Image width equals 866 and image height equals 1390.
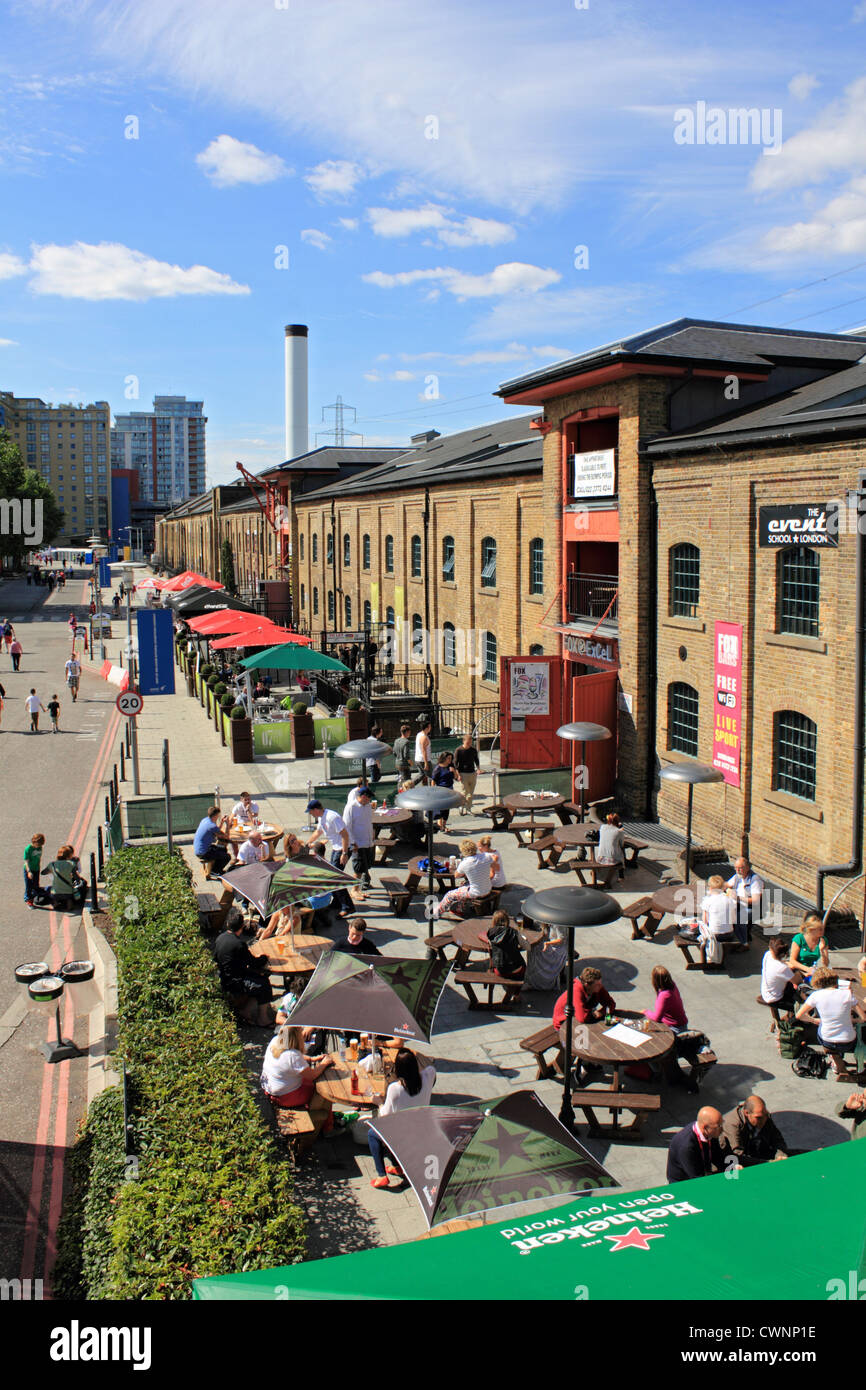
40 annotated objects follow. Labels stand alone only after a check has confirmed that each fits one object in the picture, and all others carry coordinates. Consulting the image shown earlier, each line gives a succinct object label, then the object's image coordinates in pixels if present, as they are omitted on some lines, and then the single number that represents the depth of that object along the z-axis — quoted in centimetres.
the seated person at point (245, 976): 1200
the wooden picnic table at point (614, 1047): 980
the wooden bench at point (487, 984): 1211
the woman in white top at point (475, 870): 1470
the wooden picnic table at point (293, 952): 1255
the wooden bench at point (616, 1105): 941
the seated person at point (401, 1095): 891
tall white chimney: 8319
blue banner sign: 2403
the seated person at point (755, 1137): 815
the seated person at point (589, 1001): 1064
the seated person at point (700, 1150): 798
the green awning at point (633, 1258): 480
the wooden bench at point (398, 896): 1555
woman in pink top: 1058
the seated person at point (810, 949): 1207
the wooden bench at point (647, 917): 1443
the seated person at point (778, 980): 1130
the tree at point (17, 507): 8094
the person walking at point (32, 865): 1630
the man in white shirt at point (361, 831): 1675
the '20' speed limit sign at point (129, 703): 2042
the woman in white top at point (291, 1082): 953
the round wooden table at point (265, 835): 1765
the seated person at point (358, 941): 1167
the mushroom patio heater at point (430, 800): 1397
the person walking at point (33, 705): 3253
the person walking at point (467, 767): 2120
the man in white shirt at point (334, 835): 1659
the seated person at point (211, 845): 1664
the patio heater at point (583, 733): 1811
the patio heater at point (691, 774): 1527
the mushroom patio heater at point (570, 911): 895
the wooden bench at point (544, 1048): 1052
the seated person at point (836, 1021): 1038
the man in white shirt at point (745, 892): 1377
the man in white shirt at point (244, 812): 1839
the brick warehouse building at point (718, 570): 1487
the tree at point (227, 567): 7894
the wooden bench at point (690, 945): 1347
